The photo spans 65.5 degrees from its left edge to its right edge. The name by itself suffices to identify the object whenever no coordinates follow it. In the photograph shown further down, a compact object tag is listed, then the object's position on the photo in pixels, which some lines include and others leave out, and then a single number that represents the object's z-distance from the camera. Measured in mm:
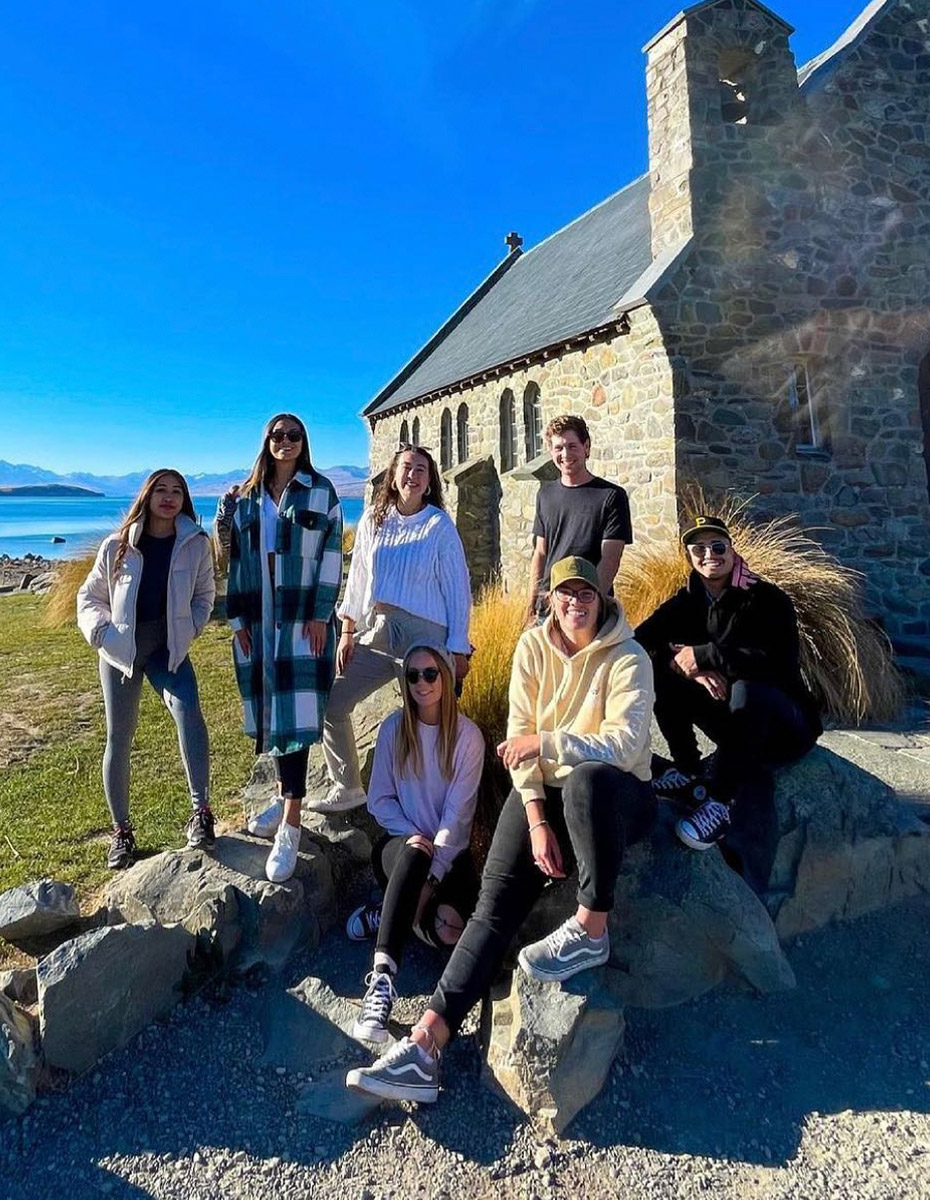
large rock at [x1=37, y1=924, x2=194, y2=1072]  2719
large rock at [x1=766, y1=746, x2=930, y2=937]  3535
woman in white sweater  3664
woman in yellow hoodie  2639
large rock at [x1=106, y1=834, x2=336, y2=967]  3230
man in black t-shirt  4168
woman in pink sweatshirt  3064
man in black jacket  3336
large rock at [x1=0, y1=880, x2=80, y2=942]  3209
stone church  8828
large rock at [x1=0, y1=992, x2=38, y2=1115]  2568
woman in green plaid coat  3475
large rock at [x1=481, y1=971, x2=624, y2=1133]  2527
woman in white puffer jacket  3666
